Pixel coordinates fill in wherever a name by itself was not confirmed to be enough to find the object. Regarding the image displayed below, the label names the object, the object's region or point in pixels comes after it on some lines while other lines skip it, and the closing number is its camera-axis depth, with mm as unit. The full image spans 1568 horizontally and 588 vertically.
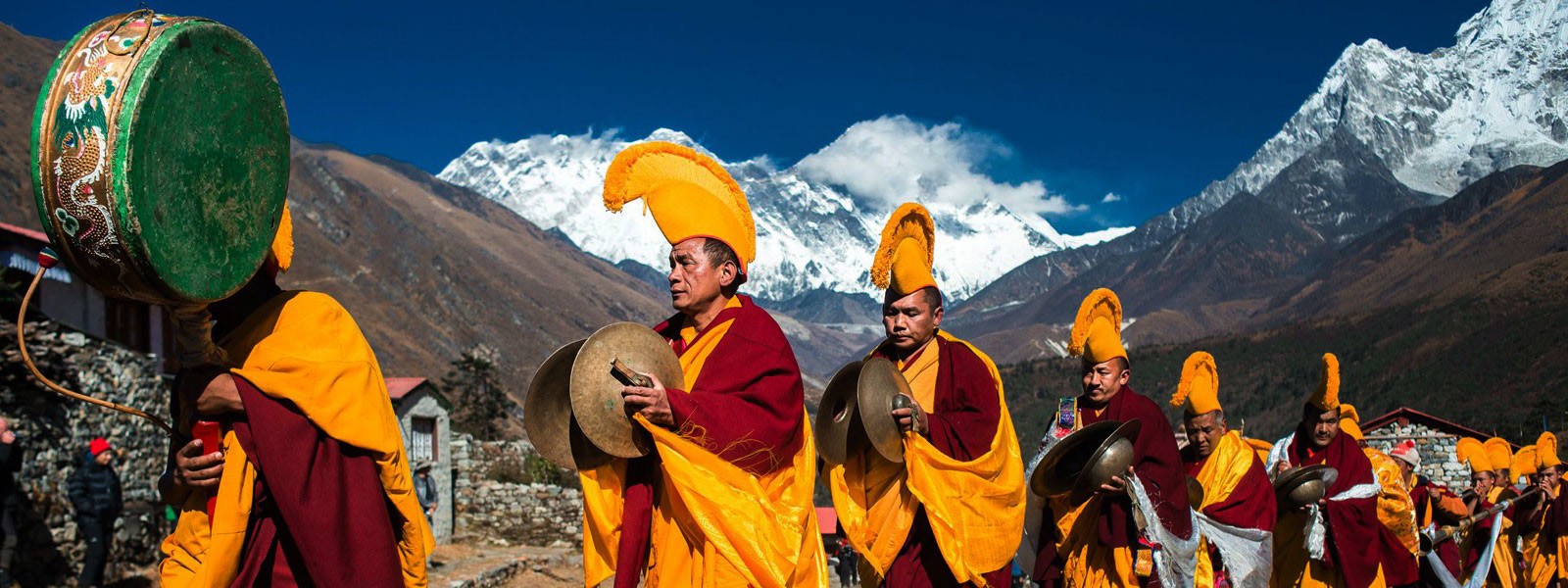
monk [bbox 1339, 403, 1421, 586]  9617
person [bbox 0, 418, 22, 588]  9930
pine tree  38250
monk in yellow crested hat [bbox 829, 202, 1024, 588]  6172
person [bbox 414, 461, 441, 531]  18359
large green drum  3090
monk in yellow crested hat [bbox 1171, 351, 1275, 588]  8336
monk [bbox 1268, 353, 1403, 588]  9211
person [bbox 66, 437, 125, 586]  11523
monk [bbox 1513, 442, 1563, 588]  12211
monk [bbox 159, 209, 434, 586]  3826
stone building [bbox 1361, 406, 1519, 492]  33594
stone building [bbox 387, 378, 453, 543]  23578
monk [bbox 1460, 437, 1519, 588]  12852
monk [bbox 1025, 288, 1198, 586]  7258
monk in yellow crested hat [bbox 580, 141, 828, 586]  4773
